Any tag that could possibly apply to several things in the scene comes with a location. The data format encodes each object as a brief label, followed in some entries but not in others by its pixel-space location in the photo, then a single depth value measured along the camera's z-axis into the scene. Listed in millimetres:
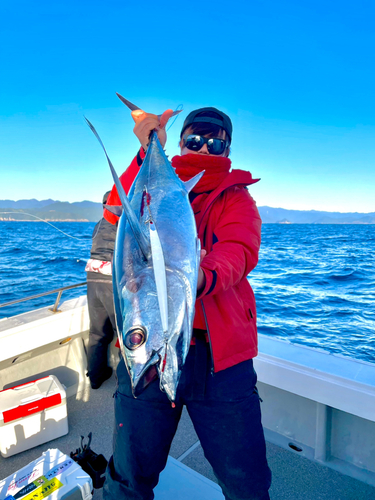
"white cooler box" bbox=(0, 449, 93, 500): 1737
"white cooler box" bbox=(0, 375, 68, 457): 2434
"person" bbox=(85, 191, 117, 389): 2994
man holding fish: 1188
